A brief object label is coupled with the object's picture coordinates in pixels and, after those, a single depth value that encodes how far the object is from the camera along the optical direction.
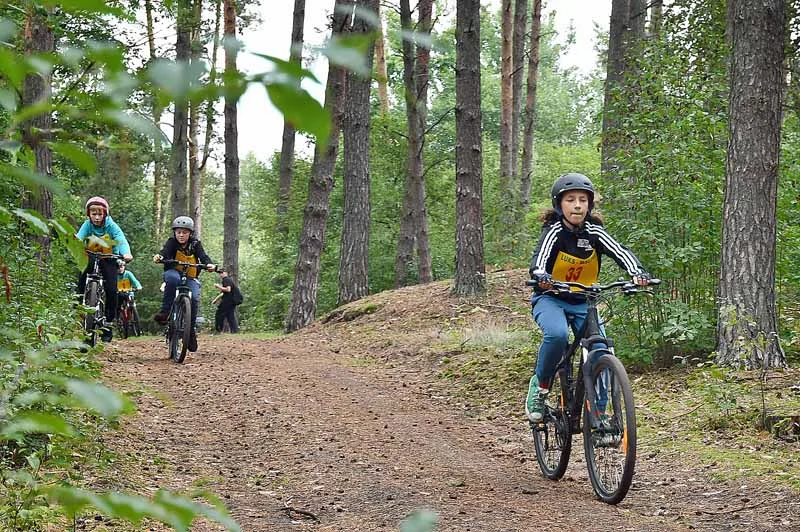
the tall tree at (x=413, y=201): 25.17
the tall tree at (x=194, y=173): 36.53
